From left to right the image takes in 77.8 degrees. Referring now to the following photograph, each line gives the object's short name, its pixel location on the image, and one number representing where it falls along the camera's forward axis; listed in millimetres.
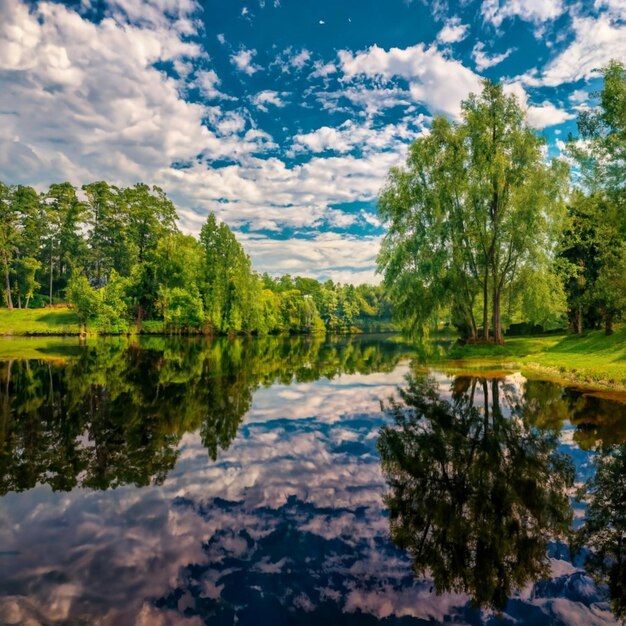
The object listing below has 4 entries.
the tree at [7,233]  68250
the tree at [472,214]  29000
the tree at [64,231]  78750
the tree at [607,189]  22531
